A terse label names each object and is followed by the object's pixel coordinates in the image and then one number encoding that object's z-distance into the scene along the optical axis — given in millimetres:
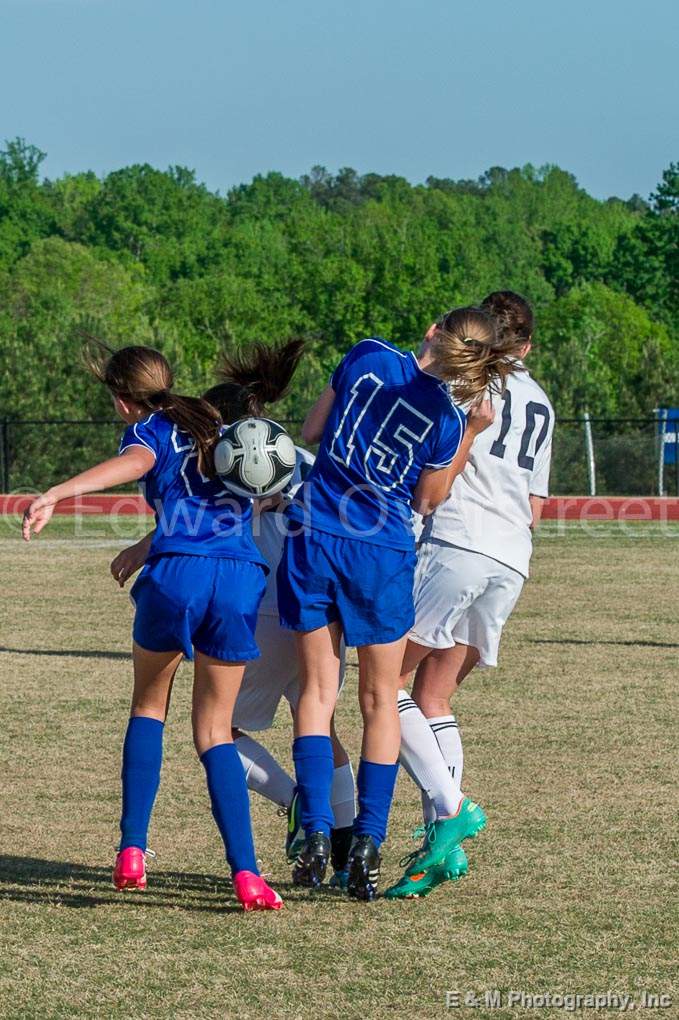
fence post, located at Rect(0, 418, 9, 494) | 60344
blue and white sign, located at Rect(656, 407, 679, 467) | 60812
